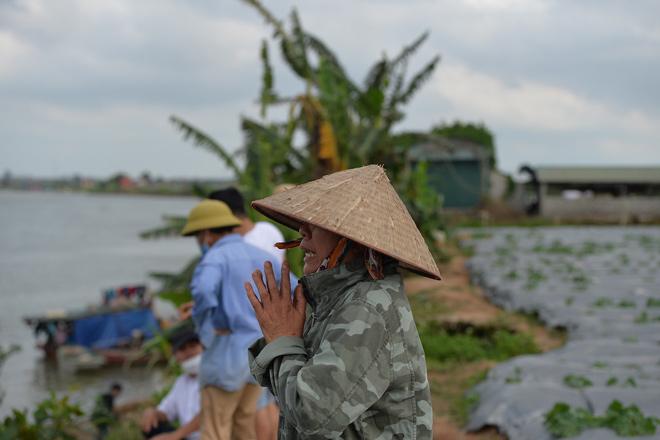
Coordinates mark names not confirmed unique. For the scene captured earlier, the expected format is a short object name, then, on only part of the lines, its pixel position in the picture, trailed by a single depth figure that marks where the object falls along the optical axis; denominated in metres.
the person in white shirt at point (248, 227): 4.11
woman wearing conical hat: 1.71
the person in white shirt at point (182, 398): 4.60
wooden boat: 18.27
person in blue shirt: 3.52
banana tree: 9.51
